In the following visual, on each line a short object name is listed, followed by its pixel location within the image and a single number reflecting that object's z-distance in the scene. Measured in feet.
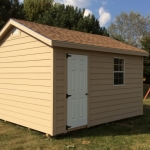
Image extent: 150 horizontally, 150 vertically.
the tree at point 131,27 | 121.08
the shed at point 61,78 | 22.30
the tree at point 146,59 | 73.10
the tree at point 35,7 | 93.49
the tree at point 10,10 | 70.49
